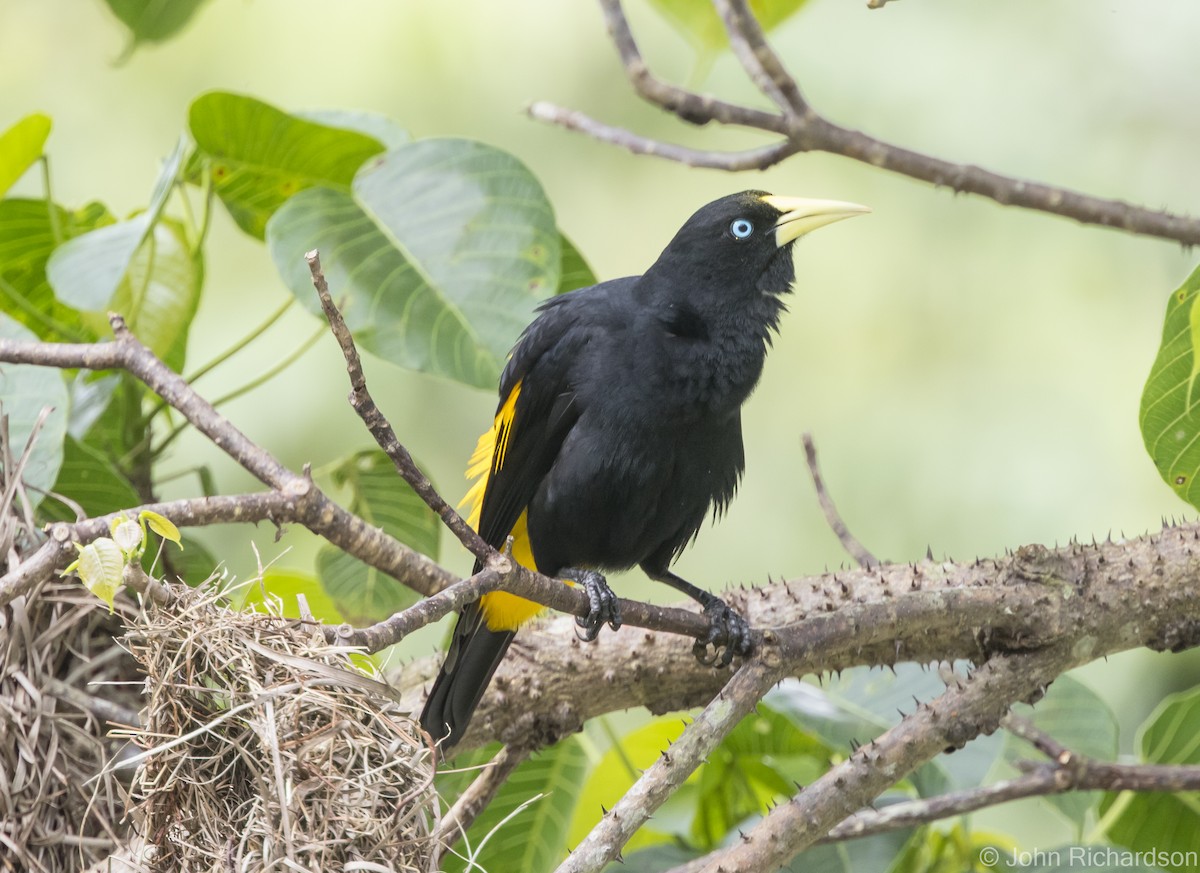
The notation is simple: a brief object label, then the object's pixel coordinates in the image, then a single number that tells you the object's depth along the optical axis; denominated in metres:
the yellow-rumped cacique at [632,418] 5.59
